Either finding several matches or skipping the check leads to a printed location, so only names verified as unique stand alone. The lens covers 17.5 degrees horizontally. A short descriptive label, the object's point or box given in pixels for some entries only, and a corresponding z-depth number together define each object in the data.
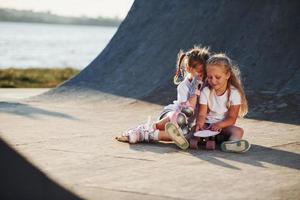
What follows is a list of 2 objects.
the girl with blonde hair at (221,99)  8.78
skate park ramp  13.37
